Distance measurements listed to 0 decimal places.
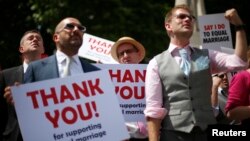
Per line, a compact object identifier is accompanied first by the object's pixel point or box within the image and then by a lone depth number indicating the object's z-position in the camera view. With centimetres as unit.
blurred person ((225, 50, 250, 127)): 734
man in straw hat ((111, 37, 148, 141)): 959
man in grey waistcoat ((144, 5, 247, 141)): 722
